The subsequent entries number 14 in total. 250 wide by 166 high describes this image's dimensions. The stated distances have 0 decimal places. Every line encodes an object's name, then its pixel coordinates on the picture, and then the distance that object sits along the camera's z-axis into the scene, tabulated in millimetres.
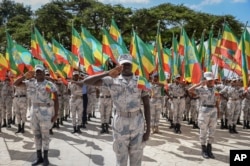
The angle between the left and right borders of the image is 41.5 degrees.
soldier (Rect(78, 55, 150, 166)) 4707
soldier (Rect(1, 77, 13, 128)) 11484
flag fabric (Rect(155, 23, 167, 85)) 9578
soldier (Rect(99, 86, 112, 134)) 10695
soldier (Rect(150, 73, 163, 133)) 10688
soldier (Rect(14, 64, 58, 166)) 6656
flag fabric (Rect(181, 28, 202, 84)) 8859
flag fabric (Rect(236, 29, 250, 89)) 9180
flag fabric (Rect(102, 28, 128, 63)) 9352
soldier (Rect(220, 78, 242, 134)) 11258
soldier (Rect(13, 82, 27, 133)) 10205
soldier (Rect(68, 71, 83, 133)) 10383
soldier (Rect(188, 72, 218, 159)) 7676
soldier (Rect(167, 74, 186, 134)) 11000
